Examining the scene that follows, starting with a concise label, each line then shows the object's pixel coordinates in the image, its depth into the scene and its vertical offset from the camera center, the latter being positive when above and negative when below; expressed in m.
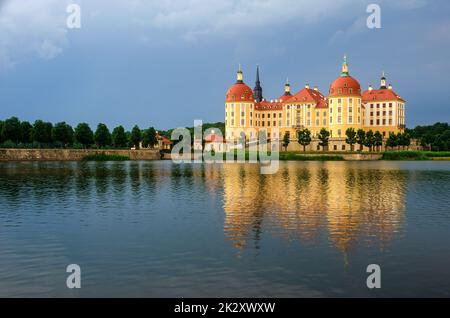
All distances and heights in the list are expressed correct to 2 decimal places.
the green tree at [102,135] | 138.38 +3.78
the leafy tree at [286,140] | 149.88 +1.95
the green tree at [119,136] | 143.75 +3.58
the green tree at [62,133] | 129.50 +4.18
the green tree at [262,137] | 163.00 +3.32
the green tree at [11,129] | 123.36 +5.00
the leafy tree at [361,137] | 136.88 +2.38
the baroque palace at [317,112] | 151.88 +11.46
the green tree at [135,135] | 148.62 +3.94
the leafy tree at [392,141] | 139.25 +1.21
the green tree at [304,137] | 143.50 +2.57
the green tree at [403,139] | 139.76 +1.74
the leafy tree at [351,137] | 137.50 +2.44
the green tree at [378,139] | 137.50 +1.79
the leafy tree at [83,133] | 134.38 +4.26
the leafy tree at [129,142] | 149.64 +1.74
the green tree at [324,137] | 143.75 +2.66
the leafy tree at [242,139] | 168.02 +2.74
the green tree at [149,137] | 148.88 +3.30
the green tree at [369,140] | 136.25 +1.53
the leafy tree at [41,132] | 127.00 +4.46
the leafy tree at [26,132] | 127.44 +4.52
